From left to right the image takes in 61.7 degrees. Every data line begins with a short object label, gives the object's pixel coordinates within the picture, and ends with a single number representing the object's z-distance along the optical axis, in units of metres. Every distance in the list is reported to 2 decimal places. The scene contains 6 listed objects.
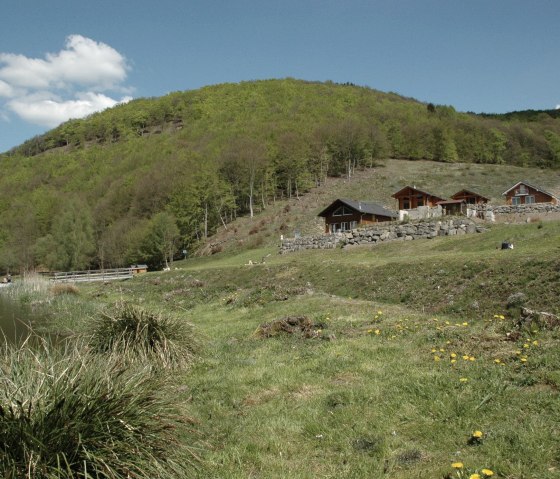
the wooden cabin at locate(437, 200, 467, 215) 65.44
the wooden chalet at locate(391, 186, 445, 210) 67.88
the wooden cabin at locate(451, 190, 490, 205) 66.88
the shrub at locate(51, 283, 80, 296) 33.75
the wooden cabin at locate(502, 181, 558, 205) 61.31
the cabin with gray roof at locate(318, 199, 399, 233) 54.77
